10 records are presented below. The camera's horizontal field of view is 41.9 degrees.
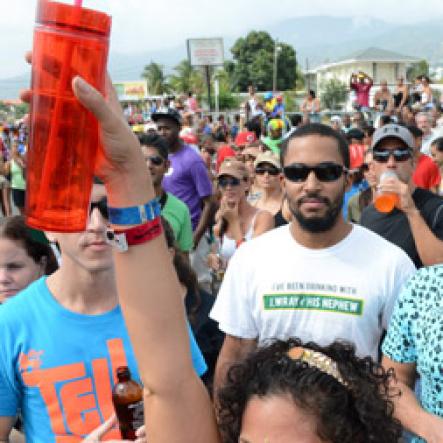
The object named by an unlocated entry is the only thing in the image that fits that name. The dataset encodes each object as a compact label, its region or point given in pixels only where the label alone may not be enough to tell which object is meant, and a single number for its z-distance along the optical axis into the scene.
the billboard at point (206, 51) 43.25
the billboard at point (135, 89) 73.56
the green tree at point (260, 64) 77.69
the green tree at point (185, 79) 64.26
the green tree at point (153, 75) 84.50
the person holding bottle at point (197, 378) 1.16
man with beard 2.47
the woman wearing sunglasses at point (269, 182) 5.14
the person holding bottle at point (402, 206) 3.14
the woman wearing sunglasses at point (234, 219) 4.37
